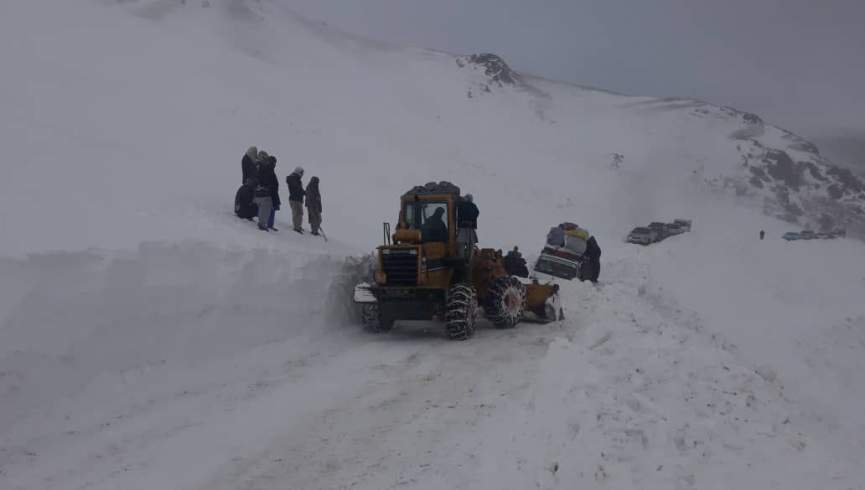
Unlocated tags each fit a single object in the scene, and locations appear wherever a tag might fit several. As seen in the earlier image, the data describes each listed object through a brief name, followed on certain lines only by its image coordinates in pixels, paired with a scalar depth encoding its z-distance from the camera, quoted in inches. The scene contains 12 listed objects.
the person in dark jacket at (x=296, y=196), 636.1
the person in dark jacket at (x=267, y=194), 578.9
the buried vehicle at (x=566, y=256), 854.5
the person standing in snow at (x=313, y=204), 656.4
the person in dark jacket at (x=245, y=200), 587.5
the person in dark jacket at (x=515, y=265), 725.9
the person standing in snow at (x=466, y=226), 500.4
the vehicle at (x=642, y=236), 1583.4
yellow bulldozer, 461.4
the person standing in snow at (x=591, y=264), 859.4
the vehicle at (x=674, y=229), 1744.3
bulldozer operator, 500.1
